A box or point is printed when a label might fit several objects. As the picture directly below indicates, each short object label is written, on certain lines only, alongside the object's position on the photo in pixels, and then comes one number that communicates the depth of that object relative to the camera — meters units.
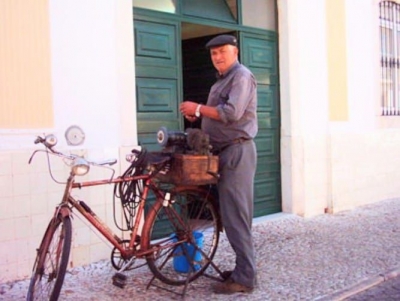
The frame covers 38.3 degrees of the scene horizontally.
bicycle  4.07
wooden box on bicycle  4.49
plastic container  4.88
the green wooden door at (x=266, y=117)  7.97
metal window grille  10.10
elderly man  4.73
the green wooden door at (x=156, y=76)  6.30
